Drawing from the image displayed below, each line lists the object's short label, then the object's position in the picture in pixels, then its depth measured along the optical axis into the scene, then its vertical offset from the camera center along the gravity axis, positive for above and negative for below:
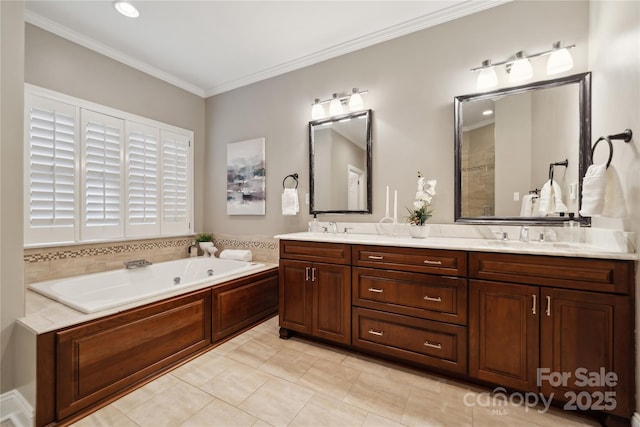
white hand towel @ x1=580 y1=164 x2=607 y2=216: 1.46 +0.12
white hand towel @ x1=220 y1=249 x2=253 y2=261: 3.29 -0.52
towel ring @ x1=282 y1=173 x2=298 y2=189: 3.14 +0.41
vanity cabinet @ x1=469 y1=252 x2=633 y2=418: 1.39 -0.62
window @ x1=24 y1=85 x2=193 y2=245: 2.37 +0.39
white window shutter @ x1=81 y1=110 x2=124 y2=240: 2.67 +0.36
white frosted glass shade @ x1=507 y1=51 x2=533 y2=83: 2.00 +1.04
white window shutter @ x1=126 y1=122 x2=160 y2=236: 3.03 +0.35
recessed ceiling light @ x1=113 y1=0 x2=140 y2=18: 2.21 +1.67
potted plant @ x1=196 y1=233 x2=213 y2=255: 3.58 -0.38
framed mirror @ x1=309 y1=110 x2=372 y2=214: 2.70 +0.49
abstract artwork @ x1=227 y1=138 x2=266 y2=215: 3.39 +0.43
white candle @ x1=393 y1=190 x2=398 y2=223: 2.51 +0.06
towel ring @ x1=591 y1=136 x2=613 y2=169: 1.42 +0.34
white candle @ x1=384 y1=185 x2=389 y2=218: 2.57 +0.03
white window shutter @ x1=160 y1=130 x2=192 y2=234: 3.37 +0.36
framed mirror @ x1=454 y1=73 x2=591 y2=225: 1.89 +0.45
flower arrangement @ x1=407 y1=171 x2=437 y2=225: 2.24 +0.09
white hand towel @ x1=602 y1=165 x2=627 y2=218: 1.49 +0.08
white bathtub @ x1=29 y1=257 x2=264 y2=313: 1.97 -0.65
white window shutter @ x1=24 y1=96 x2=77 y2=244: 2.32 +0.35
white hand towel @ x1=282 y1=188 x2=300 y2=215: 2.98 +0.11
